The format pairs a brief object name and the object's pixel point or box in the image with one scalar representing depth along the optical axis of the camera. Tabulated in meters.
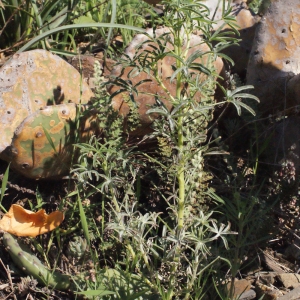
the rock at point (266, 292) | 1.98
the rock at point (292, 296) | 1.99
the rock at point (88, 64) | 2.72
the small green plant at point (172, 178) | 1.71
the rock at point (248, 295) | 2.01
